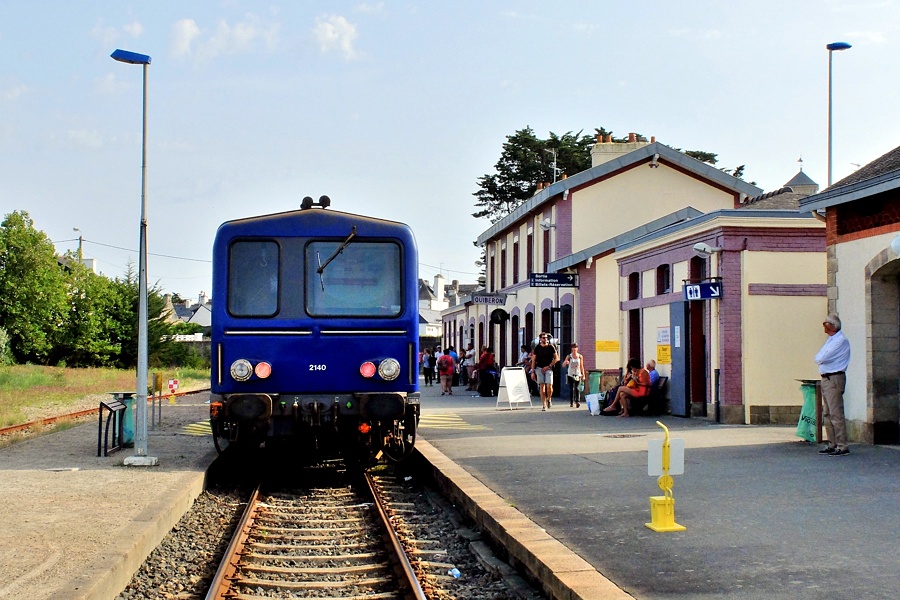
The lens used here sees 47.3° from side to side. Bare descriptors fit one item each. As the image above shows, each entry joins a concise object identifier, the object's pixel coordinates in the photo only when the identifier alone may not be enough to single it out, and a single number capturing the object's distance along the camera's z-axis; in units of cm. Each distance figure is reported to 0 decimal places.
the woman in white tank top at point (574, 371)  2287
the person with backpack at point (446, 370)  3067
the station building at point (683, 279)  1739
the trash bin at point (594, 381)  2545
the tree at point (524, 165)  6094
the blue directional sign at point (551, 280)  2744
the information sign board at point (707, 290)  1744
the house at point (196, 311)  10726
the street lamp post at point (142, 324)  1196
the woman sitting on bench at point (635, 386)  1978
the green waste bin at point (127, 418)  1381
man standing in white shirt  1185
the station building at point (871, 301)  1256
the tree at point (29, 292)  6025
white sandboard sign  2316
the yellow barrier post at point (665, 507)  734
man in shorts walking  2245
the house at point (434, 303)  8612
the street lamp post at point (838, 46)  2244
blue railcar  1103
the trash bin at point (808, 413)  1316
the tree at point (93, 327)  5931
